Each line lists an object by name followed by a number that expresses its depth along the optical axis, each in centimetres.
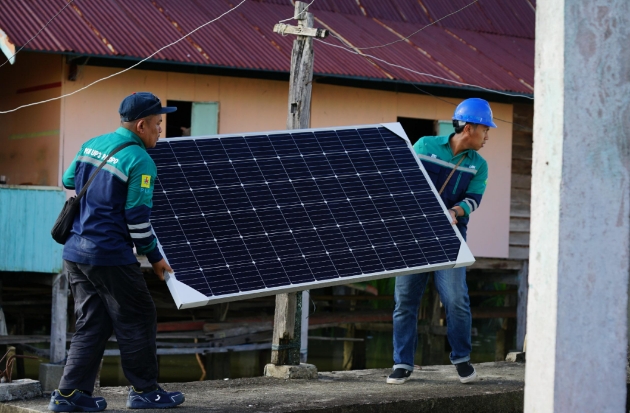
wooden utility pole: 1677
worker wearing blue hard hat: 1445
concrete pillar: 918
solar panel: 1216
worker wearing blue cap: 1136
